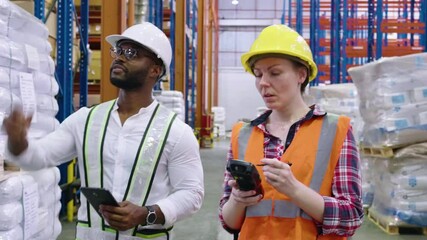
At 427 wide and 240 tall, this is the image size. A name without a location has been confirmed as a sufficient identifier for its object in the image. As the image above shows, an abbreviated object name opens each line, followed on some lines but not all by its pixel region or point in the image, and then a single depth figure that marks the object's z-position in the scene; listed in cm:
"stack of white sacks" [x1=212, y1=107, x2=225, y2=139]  2345
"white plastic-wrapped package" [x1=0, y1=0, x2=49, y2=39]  344
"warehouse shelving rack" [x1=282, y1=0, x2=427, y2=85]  780
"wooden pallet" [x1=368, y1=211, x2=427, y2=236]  536
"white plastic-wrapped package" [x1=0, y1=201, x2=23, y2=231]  309
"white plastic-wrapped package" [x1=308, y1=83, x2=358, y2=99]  766
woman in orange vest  175
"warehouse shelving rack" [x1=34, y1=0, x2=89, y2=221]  529
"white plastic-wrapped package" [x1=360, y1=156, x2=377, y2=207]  648
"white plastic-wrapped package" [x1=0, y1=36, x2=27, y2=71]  340
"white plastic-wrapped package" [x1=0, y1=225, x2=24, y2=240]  309
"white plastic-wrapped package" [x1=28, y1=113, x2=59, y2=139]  405
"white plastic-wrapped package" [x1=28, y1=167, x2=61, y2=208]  378
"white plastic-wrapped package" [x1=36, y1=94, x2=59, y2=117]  416
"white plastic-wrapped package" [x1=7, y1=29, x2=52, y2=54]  362
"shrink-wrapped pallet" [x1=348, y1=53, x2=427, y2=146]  524
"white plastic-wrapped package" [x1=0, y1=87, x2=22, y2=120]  334
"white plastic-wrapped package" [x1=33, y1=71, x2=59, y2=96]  405
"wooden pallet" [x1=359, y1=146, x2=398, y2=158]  547
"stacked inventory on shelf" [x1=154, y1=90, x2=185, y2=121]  885
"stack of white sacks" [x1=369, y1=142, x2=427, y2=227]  529
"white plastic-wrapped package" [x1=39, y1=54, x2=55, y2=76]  416
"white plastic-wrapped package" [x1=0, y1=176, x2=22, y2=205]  309
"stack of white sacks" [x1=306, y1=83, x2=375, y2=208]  743
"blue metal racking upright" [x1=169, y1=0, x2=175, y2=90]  1034
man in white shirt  219
